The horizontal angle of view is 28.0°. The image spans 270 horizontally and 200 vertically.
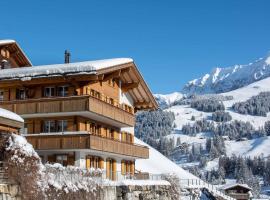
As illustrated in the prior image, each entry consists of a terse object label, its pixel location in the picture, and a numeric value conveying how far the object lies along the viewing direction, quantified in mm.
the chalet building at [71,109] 35281
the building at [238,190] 82150
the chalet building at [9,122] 24500
